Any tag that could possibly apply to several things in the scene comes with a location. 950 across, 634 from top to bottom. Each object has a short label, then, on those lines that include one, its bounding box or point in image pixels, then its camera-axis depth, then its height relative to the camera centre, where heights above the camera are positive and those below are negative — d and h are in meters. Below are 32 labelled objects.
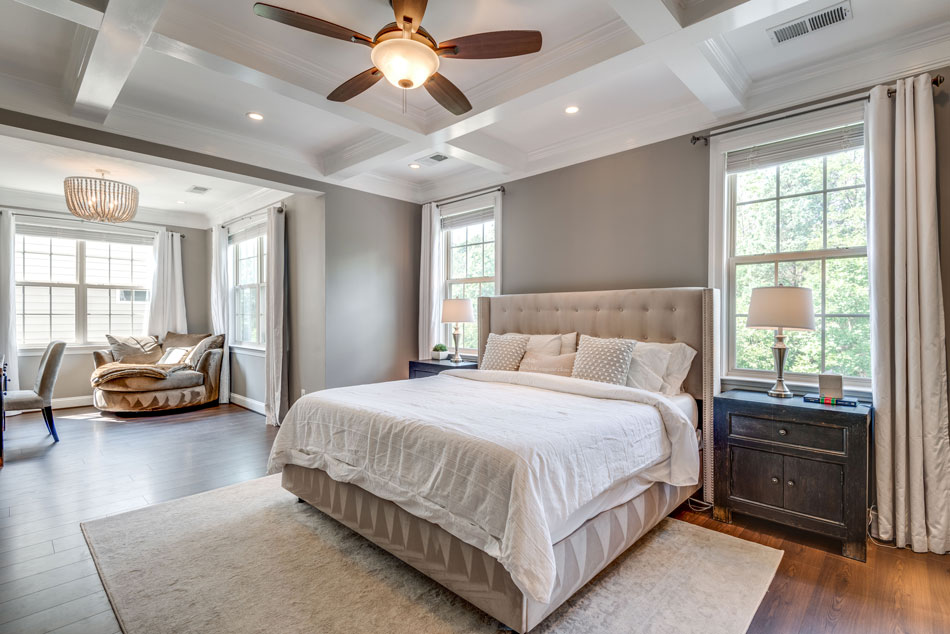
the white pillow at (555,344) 3.67 -0.22
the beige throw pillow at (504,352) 3.80 -0.30
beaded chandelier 4.38 +1.22
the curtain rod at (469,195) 4.57 +1.35
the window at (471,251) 4.75 +0.76
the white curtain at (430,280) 5.21 +0.44
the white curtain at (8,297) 5.44 +0.26
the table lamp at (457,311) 4.56 +0.07
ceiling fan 1.92 +1.26
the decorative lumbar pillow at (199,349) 6.15 -0.43
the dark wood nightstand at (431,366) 4.53 -0.50
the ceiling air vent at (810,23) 2.21 +1.53
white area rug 1.80 -1.23
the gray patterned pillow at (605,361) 3.00 -0.30
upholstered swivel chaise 5.47 -0.92
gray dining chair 4.20 -0.61
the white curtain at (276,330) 5.03 -0.14
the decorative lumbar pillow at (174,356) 6.16 -0.53
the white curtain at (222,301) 6.36 +0.24
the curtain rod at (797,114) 2.37 +1.29
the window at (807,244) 2.72 +0.49
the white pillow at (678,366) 3.02 -0.33
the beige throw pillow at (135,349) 6.07 -0.43
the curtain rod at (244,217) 5.18 +1.37
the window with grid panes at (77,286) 5.82 +0.45
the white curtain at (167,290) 6.62 +0.43
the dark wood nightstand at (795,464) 2.31 -0.82
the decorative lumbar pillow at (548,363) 3.41 -0.36
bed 1.64 -0.68
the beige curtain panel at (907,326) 2.31 -0.04
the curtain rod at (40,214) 5.62 +1.35
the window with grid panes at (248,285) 5.86 +0.46
